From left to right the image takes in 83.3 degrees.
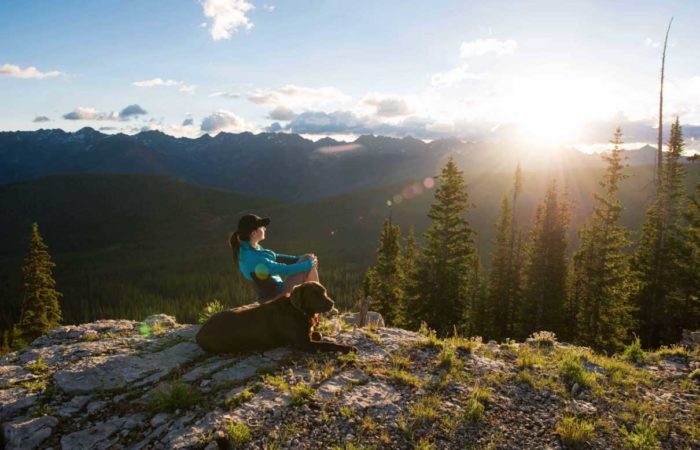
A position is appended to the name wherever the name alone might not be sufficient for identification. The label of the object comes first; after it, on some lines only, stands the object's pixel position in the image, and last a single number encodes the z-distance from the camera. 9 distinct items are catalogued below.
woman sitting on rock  8.03
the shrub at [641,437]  5.22
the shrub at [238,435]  4.97
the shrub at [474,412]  5.72
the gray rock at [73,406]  5.79
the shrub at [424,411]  5.57
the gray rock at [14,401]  5.75
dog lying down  7.52
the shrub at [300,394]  5.89
